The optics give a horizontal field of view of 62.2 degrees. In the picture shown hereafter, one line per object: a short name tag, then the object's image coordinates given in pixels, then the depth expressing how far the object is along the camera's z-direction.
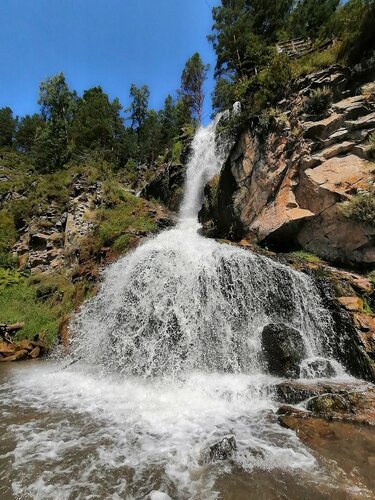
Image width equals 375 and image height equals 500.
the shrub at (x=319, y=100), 13.39
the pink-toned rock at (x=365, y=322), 8.70
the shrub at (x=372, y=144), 11.40
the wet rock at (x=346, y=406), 6.12
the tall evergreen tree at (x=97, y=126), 33.44
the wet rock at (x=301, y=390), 6.87
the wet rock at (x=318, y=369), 8.29
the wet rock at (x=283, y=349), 8.49
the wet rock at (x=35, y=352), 11.87
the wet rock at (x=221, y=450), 4.84
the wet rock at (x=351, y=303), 9.38
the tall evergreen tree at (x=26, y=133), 46.72
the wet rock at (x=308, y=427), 5.48
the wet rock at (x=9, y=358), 11.44
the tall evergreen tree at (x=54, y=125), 27.88
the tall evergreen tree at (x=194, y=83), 35.38
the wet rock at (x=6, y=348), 11.68
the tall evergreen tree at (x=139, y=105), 38.19
